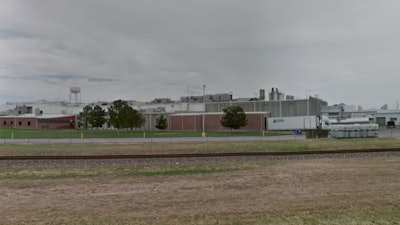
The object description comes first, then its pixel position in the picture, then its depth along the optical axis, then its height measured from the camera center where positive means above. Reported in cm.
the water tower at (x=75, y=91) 13988 +1613
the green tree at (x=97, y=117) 7809 +225
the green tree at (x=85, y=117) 8219 +238
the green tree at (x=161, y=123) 8356 +81
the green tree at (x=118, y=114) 5438 +215
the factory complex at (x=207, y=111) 8056 +445
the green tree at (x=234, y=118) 6353 +171
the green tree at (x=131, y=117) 5456 +158
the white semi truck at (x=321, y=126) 4022 +7
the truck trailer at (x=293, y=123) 6556 +79
